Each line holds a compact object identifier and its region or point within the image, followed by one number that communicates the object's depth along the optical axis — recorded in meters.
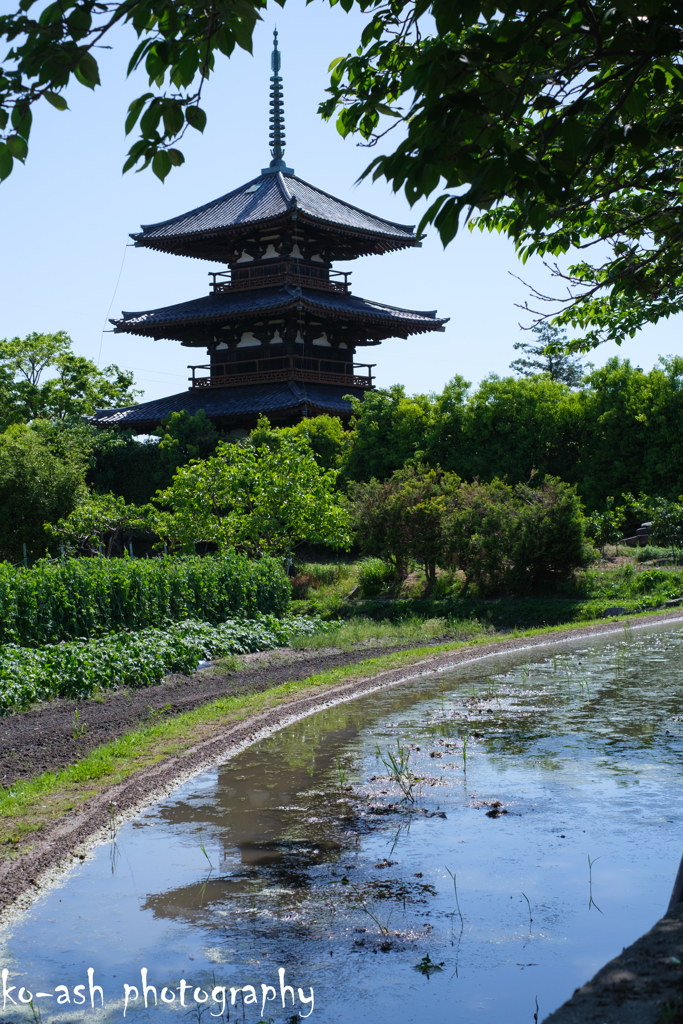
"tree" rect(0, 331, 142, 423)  45.41
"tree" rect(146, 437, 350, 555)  21.70
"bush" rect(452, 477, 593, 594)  20.64
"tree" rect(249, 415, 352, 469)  31.53
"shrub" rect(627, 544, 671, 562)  23.81
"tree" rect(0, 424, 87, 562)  29.53
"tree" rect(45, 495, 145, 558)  28.66
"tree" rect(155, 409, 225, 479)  33.47
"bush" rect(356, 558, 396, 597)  23.94
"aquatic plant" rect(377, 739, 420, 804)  7.38
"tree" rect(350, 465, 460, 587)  22.06
